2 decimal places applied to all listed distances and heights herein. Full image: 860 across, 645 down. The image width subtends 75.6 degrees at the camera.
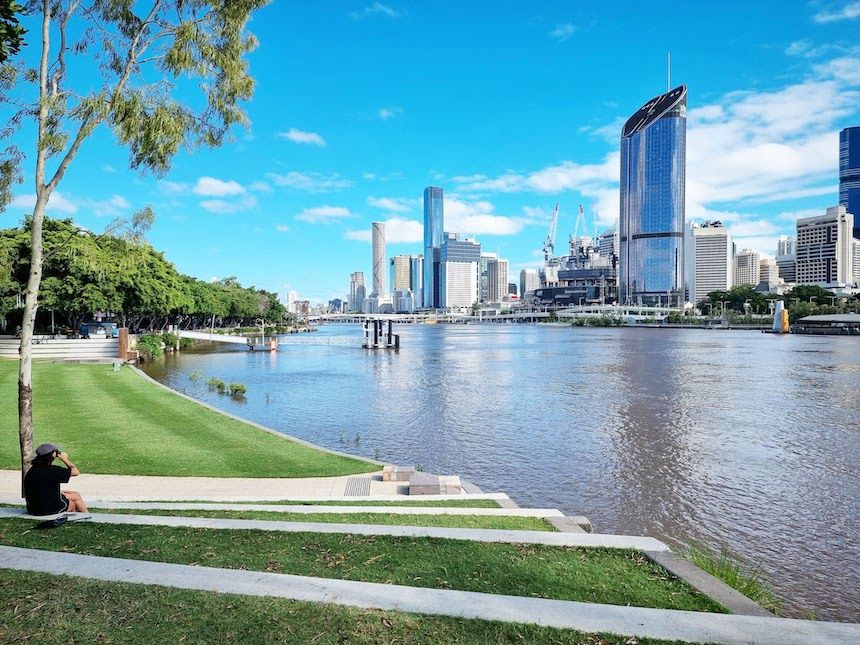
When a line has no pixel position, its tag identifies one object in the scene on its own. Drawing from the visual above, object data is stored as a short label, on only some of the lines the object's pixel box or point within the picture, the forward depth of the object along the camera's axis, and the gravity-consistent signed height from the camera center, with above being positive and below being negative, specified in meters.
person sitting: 8.86 -2.70
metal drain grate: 13.19 -4.23
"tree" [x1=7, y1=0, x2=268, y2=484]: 9.83 +4.00
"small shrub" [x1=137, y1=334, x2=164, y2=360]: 59.06 -3.37
